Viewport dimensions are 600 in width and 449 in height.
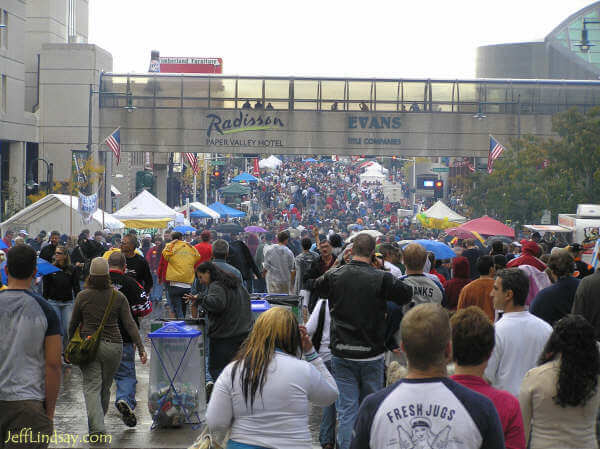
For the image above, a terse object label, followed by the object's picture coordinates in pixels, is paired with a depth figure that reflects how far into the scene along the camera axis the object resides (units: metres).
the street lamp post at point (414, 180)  87.40
